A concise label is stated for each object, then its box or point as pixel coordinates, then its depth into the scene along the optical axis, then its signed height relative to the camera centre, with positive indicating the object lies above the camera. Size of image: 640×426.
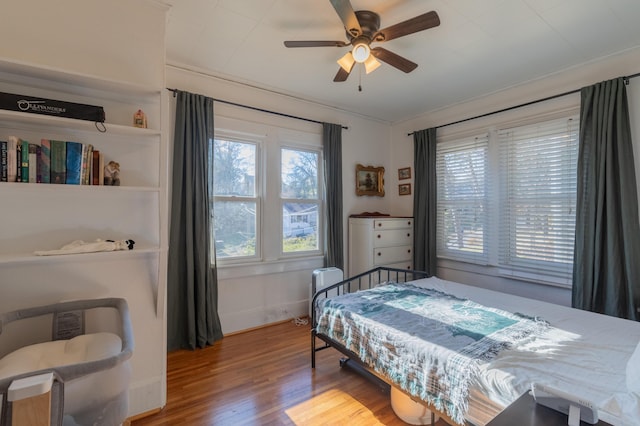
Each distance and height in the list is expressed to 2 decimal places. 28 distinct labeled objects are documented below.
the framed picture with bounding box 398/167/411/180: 4.19 +0.57
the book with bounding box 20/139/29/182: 1.48 +0.27
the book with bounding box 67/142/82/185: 1.59 +0.28
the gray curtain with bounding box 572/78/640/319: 2.32 +0.01
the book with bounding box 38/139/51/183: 1.54 +0.28
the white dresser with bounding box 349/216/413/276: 3.62 -0.39
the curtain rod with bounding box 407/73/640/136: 2.40 +1.12
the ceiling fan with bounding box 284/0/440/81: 1.69 +1.14
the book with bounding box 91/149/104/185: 1.67 +0.26
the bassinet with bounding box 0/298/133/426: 0.87 -0.63
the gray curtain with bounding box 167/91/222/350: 2.70 -0.24
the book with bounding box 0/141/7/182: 1.43 +0.26
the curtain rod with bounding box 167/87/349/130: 2.95 +1.16
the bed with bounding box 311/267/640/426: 1.20 -0.70
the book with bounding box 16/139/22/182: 1.47 +0.26
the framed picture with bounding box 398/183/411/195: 4.19 +0.35
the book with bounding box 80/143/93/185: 1.63 +0.28
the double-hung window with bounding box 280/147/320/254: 3.51 +0.16
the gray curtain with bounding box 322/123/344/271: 3.68 +0.26
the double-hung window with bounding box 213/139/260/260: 3.09 +0.16
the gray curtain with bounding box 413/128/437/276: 3.76 +0.12
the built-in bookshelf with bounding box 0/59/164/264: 1.55 +0.20
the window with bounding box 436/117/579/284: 2.79 +0.14
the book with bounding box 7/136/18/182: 1.44 +0.28
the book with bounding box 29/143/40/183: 1.50 +0.26
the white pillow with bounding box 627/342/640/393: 0.98 -0.57
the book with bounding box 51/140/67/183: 1.56 +0.28
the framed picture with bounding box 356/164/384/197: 4.09 +0.46
